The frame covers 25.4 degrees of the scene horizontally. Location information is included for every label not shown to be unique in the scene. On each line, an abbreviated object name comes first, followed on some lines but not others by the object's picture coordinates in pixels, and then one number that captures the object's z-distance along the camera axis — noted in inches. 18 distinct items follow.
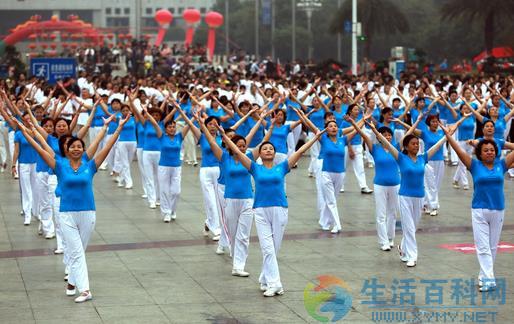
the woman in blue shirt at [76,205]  518.6
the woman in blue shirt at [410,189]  598.9
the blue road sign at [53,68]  1492.4
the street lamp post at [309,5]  2773.1
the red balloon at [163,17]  3235.7
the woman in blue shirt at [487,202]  533.3
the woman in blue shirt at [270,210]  526.0
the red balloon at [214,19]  3112.7
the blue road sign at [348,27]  1968.3
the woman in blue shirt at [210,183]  685.3
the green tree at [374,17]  2246.6
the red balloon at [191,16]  3184.1
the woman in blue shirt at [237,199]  573.9
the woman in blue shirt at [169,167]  747.4
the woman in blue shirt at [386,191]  644.1
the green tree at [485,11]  2070.6
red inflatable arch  3149.6
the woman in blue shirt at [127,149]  927.4
